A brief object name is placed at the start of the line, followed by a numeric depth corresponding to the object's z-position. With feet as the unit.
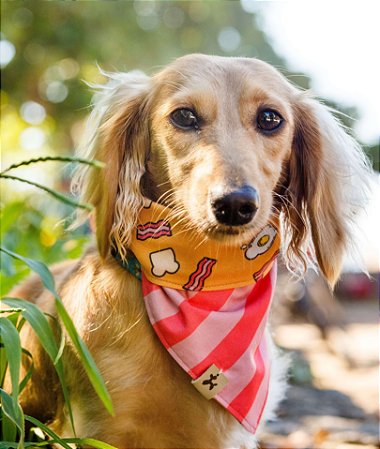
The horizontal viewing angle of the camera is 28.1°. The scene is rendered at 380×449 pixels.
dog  1.47
